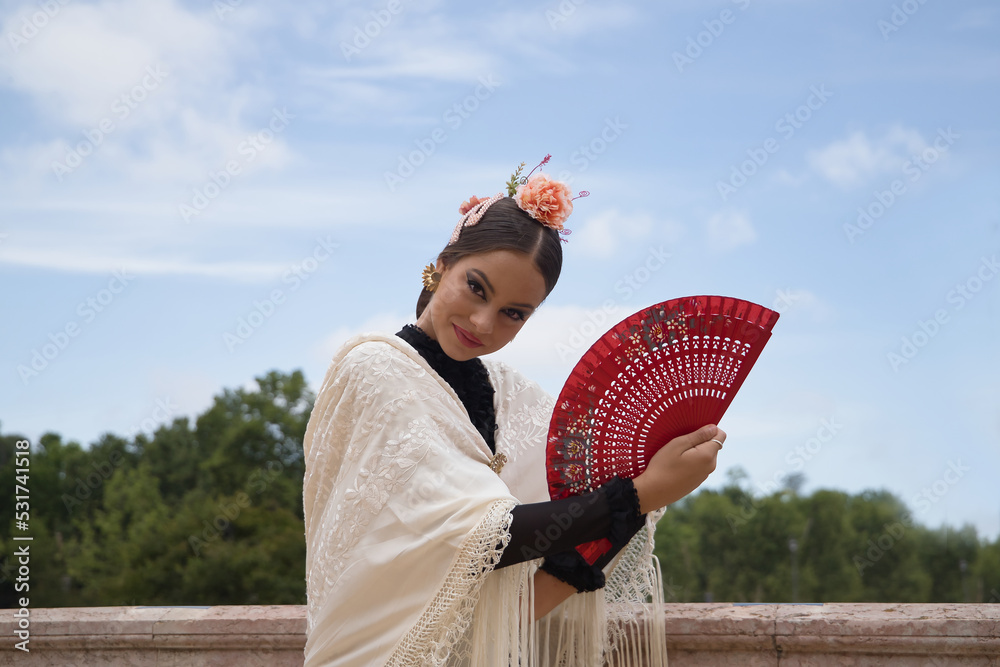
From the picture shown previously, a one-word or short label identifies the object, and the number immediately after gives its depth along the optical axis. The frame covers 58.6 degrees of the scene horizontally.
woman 2.15
